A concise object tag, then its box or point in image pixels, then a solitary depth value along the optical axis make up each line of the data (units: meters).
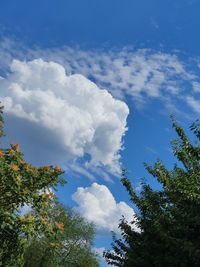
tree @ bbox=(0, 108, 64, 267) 15.30
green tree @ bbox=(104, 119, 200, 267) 16.77
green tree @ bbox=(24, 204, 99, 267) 63.41
